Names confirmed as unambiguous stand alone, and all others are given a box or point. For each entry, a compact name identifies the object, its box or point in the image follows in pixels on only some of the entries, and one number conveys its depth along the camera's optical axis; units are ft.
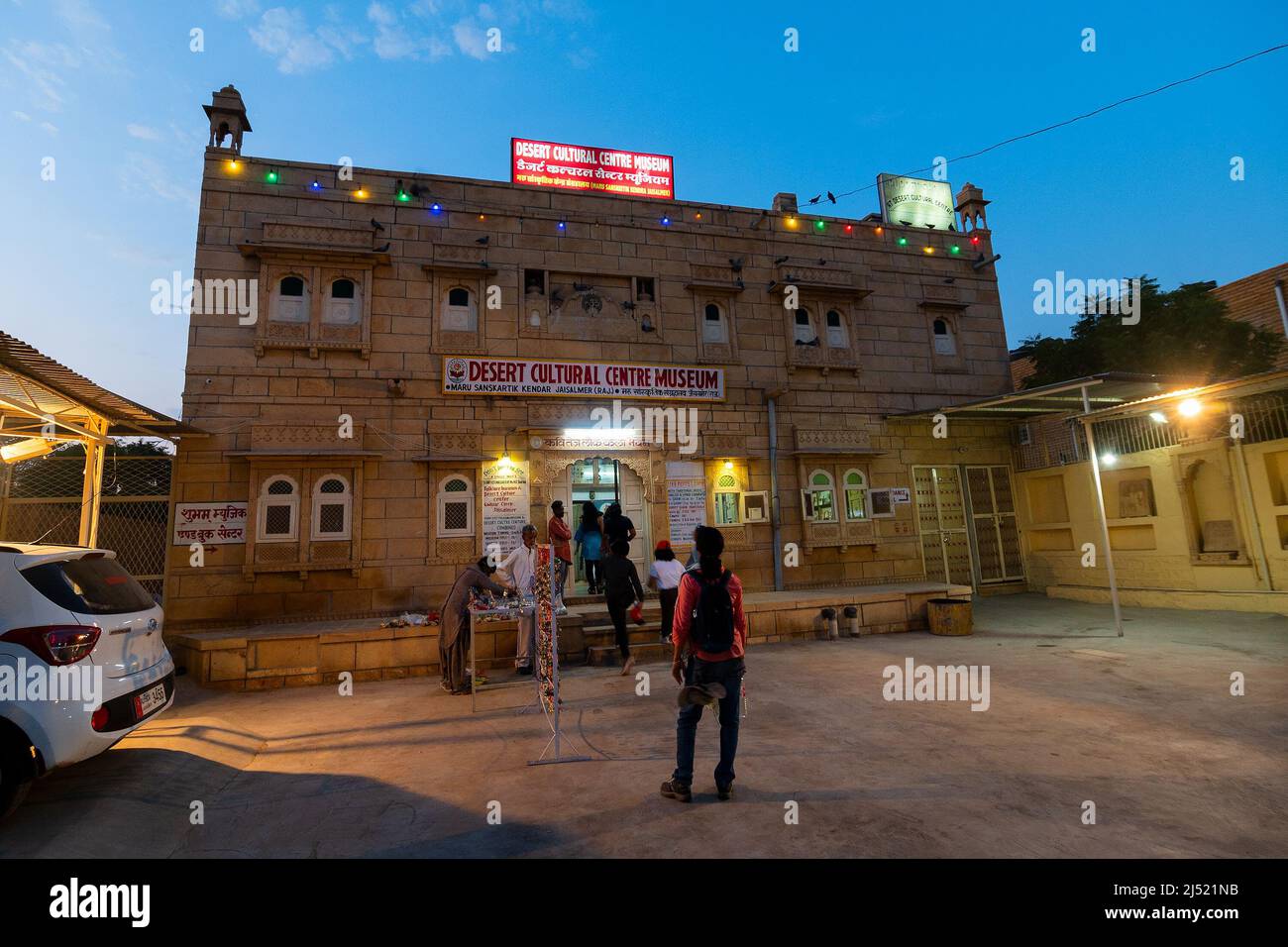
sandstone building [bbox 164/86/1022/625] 33.19
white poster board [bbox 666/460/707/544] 38.37
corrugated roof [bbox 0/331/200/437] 18.78
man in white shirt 25.88
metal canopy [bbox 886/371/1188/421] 32.38
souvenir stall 16.02
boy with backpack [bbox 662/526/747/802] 12.75
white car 11.54
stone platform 25.96
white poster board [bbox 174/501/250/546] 31.63
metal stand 15.72
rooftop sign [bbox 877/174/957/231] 49.55
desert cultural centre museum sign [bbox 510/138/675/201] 41.06
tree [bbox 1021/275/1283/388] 46.83
